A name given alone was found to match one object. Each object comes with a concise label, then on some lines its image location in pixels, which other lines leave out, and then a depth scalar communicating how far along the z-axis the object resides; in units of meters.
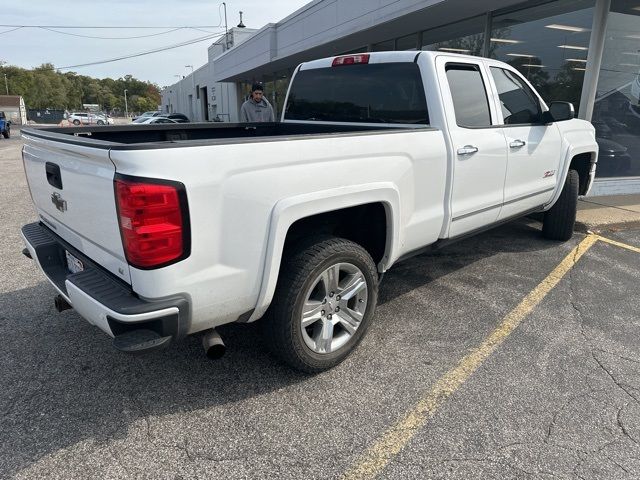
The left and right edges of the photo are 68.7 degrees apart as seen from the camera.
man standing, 8.27
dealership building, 8.03
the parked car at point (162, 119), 20.96
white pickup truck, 2.13
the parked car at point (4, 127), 31.96
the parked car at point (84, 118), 47.62
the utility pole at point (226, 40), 32.91
